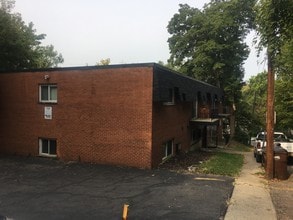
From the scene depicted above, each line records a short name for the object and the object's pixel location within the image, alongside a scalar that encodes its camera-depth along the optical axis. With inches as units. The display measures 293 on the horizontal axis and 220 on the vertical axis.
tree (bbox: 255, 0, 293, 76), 247.5
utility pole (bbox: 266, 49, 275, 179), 405.0
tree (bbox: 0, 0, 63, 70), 701.2
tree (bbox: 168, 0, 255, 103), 971.8
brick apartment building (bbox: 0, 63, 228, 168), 431.8
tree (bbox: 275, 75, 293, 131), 820.3
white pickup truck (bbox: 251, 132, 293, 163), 577.1
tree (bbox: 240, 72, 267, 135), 1228.1
